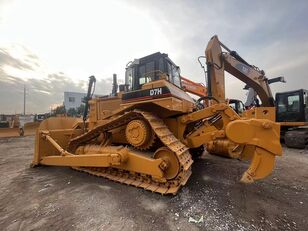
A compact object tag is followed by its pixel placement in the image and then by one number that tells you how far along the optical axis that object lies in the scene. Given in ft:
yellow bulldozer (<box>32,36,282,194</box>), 8.24
